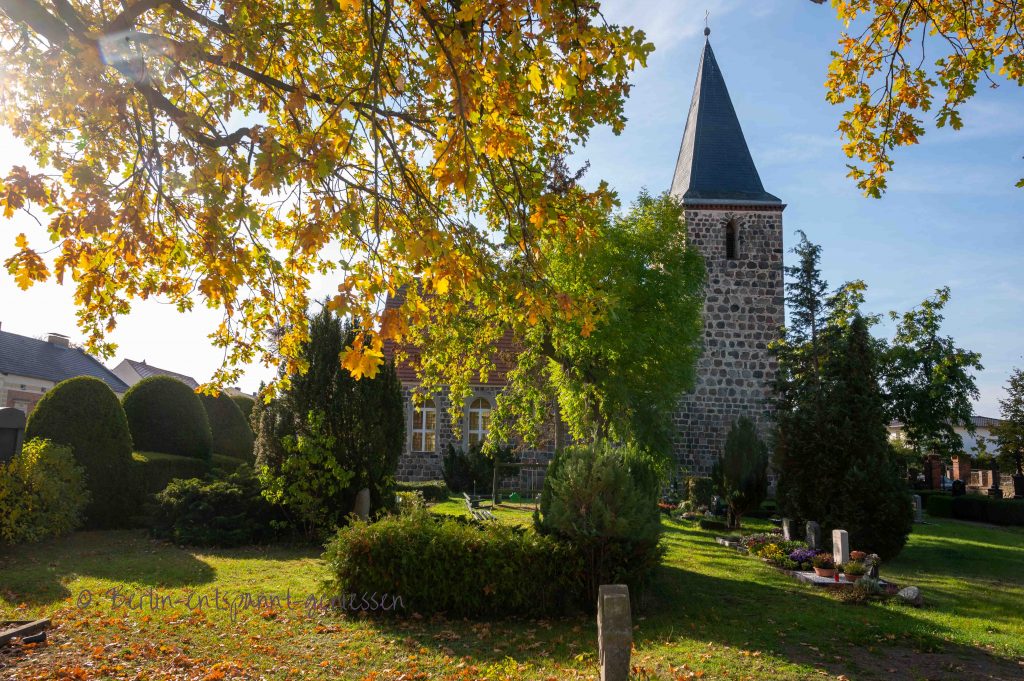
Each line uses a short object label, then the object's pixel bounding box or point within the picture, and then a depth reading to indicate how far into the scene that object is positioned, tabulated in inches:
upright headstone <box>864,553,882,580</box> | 398.6
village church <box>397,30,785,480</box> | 1029.8
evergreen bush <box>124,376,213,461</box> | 717.3
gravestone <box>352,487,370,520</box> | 519.2
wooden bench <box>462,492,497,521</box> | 477.1
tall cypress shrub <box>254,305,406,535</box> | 524.1
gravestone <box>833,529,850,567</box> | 440.8
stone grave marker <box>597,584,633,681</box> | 227.9
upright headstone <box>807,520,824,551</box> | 506.6
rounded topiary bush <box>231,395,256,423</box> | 1046.4
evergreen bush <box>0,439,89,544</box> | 474.6
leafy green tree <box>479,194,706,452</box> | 597.0
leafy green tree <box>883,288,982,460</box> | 1065.5
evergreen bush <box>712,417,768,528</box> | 778.2
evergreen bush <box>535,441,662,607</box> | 345.1
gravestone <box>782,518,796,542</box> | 571.2
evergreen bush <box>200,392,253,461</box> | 908.0
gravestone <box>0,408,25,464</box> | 496.1
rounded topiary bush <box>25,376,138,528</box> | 564.7
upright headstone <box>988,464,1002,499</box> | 1115.1
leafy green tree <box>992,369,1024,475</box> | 1235.2
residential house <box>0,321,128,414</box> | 1217.4
